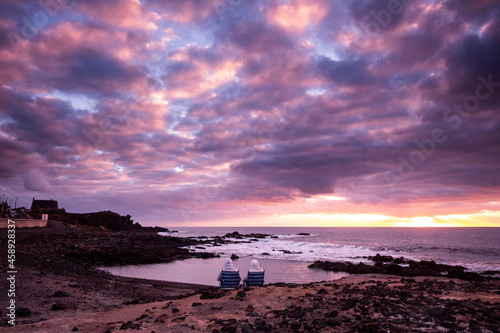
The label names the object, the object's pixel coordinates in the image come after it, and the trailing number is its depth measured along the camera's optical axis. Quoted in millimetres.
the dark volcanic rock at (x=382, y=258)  36534
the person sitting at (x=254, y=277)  13625
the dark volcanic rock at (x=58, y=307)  11062
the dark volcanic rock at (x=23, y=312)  10100
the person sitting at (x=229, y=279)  13047
